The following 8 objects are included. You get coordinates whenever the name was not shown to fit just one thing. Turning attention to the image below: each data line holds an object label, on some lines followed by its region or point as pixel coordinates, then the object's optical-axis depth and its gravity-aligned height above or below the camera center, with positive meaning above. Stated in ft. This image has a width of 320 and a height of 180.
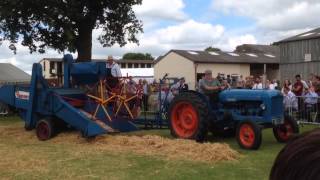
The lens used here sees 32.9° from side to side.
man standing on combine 44.19 +1.65
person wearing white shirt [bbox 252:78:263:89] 61.83 +0.98
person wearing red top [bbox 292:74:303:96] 57.52 +0.46
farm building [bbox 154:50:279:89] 172.92 +9.65
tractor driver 41.19 +0.43
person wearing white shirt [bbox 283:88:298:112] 55.47 -1.00
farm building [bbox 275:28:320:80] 104.99 +7.44
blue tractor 38.58 -1.59
